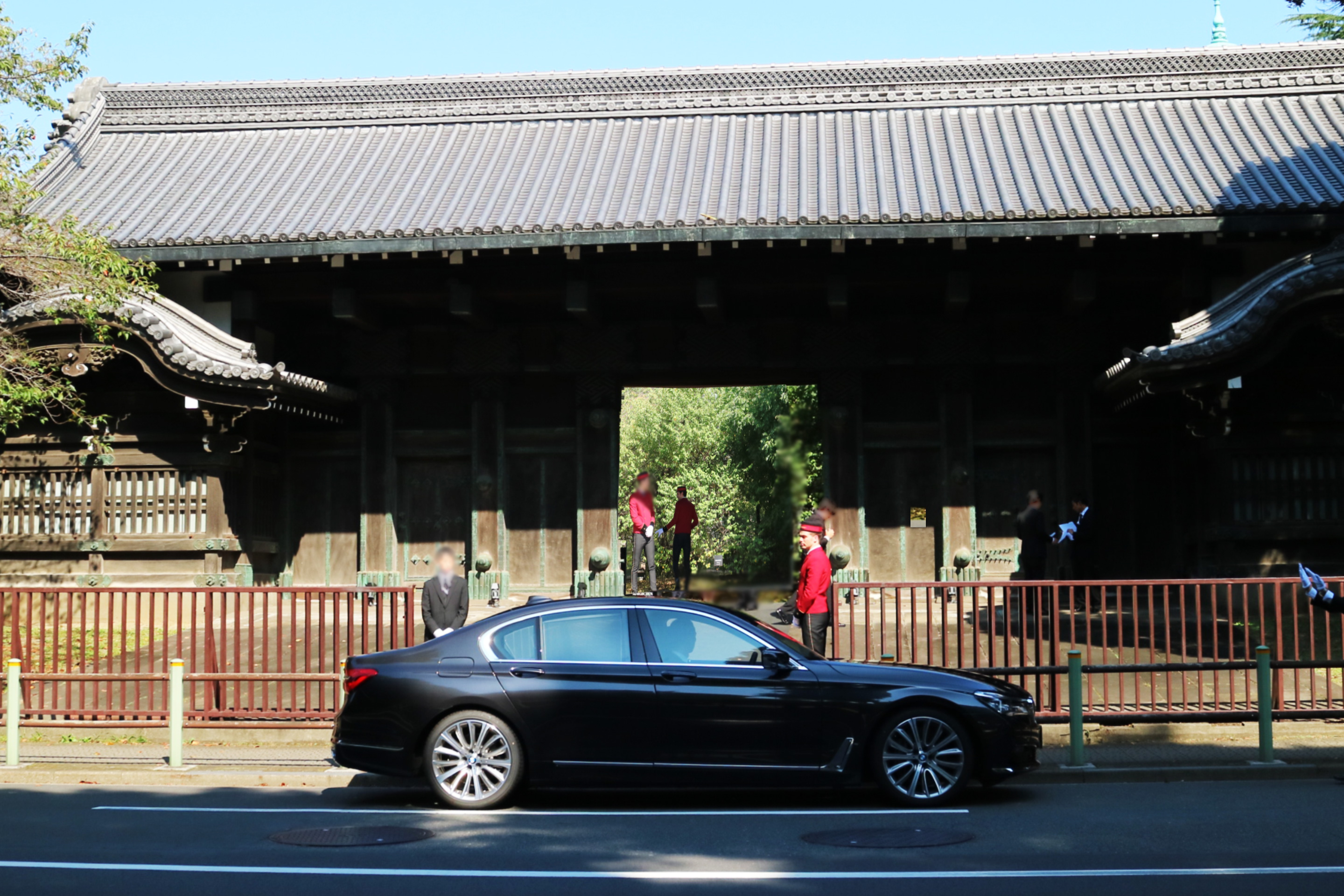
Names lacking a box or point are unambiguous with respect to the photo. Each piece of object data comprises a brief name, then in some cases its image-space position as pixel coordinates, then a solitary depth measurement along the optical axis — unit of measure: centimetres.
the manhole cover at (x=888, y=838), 777
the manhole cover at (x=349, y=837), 810
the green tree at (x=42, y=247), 1435
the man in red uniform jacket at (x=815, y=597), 1213
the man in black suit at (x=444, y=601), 1226
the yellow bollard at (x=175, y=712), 1119
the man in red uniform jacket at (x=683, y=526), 2075
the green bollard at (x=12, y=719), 1119
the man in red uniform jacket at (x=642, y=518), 1861
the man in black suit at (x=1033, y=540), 1669
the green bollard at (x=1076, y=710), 1055
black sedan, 922
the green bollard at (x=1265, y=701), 1050
